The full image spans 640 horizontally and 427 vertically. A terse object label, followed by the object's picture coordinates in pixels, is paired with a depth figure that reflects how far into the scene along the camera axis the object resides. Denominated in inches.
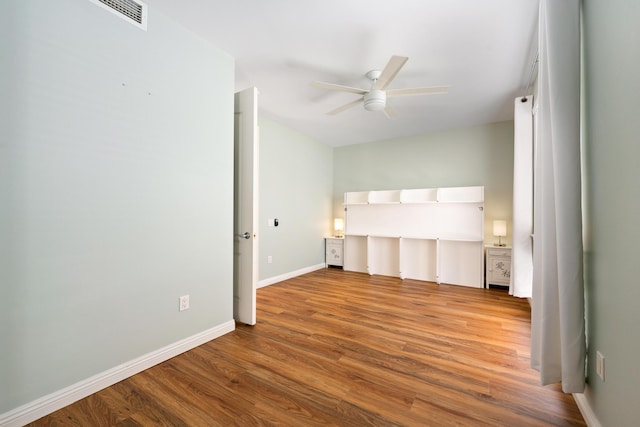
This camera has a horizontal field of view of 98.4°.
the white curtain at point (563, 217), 54.8
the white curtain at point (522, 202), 125.6
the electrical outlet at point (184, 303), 86.0
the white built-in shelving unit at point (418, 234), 170.9
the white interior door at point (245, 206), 105.4
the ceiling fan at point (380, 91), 96.8
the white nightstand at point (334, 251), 221.0
